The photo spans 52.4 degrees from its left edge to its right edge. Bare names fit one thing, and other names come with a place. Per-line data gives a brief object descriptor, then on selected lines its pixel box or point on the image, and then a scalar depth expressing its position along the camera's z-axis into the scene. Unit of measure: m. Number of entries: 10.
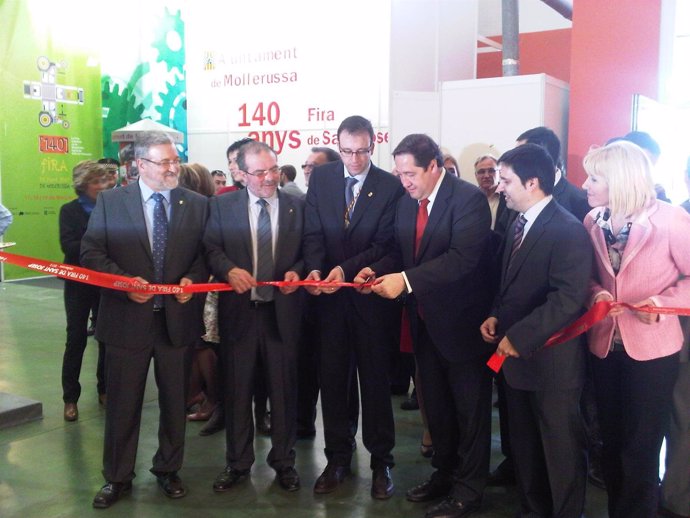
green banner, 10.93
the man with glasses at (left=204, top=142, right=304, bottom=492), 3.59
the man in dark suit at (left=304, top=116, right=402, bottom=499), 3.55
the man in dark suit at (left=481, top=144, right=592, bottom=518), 2.82
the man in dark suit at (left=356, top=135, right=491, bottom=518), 3.25
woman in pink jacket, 2.76
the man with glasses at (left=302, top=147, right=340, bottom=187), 4.99
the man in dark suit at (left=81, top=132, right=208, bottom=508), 3.42
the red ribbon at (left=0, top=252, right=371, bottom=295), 3.31
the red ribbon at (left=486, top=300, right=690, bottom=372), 2.72
